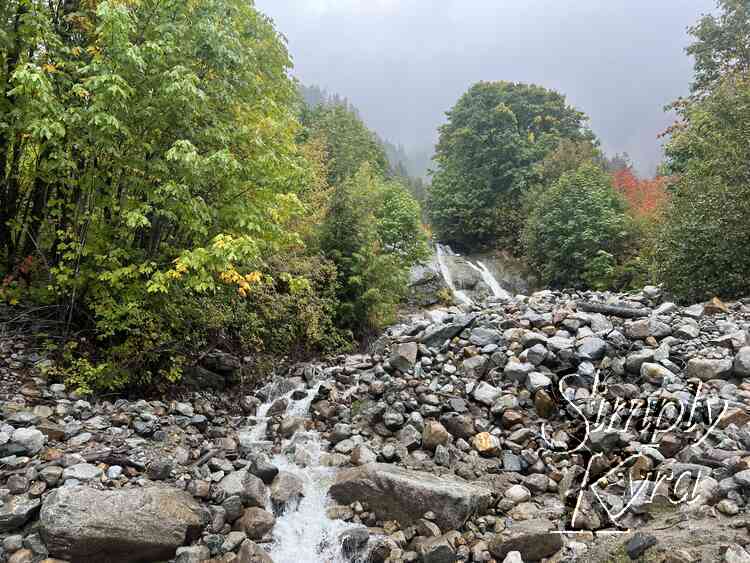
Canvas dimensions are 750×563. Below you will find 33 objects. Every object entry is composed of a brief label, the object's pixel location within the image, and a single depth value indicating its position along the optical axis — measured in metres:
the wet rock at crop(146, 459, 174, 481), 5.16
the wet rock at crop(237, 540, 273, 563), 4.42
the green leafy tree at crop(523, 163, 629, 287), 17.89
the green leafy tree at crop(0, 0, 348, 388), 5.54
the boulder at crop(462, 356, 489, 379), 7.66
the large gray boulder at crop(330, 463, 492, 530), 5.01
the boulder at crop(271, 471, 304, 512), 5.48
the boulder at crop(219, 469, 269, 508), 5.22
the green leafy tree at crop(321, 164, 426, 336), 12.67
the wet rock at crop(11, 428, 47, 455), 4.84
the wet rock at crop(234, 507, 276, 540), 4.88
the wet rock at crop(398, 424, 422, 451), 6.52
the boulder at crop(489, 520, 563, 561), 4.46
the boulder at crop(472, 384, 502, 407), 6.94
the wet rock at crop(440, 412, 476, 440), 6.50
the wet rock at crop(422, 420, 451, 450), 6.35
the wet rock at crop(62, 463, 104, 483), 4.59
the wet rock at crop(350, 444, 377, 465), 6.30
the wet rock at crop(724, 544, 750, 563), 3.37
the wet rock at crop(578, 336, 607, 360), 7.04
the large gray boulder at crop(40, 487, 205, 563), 3.97
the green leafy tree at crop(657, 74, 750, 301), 9.32
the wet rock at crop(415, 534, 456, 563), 4.58
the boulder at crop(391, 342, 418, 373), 8.41
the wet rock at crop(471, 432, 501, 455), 6.11
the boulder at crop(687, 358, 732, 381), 6.00
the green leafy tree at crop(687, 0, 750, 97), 17.00
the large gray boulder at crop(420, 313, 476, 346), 9.01
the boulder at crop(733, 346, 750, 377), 5.90
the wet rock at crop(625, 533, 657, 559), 3.87
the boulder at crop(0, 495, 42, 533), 4.04
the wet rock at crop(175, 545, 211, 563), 4.31
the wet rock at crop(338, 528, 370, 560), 4.95
